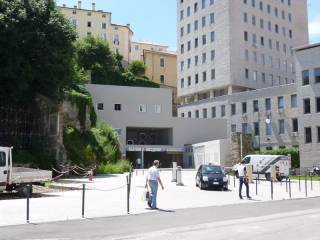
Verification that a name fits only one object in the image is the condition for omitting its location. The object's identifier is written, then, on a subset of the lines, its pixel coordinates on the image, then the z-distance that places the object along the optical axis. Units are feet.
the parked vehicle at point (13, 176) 69.31
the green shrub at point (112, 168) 144.82
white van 136.77
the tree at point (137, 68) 318.24
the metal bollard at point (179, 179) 106.02
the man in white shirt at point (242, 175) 75.05
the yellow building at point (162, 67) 359.46
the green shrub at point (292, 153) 211.82
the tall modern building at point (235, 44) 282.36
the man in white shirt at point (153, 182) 59.06
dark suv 94.17
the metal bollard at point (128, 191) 55.58
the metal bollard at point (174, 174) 114.69
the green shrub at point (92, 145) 139.51
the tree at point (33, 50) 111.65
